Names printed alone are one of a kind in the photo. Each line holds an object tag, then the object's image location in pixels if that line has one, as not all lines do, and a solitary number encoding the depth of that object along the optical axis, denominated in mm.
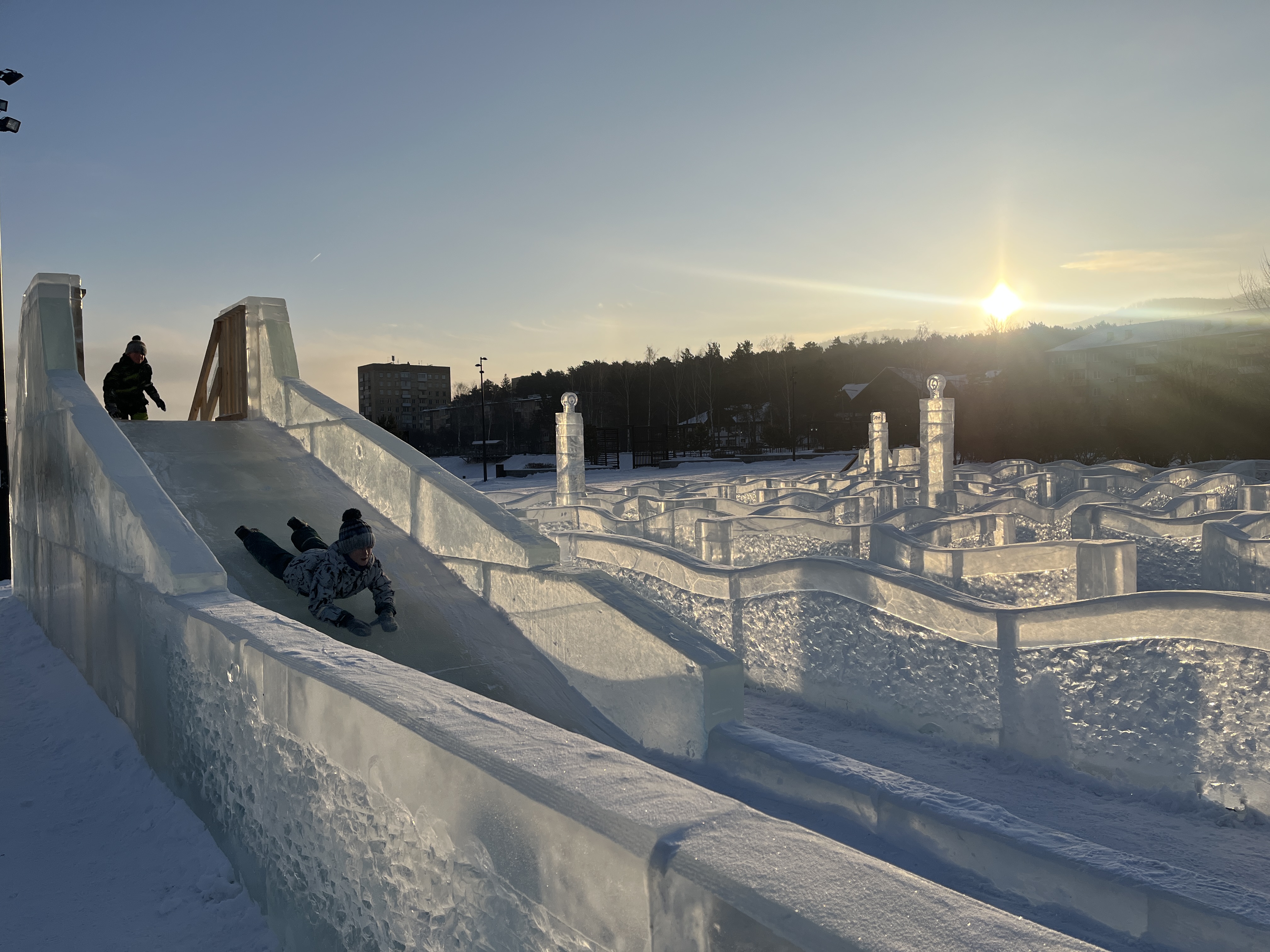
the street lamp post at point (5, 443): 13094
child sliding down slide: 6105
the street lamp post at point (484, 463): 39188
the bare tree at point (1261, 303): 37500
